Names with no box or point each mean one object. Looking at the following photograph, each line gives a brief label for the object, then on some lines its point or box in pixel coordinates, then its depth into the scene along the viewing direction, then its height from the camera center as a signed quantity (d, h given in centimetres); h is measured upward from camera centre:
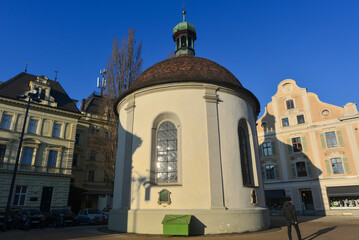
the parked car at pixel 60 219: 1555 -108
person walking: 834 -52
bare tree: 2038 +1002
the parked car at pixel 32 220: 1421 -102
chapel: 1054 +210
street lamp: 1339 -77
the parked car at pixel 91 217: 1881 -113
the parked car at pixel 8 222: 1475 -110
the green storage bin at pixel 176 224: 945 -88
